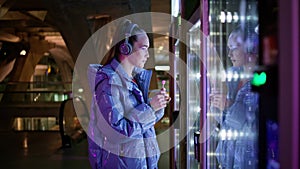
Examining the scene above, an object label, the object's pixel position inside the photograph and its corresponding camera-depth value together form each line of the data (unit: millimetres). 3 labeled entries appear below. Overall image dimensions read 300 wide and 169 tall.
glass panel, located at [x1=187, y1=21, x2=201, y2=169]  2741
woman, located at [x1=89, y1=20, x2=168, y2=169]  2281
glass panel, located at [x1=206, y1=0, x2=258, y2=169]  1763
